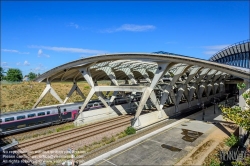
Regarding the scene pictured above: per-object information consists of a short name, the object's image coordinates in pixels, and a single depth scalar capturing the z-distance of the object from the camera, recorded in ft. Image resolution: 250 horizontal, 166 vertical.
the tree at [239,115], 27.68
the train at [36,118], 68.66
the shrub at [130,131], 64.85
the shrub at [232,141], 50.93
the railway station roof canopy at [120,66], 61.16
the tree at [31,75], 444.72
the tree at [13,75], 316.81
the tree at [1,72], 334.63
